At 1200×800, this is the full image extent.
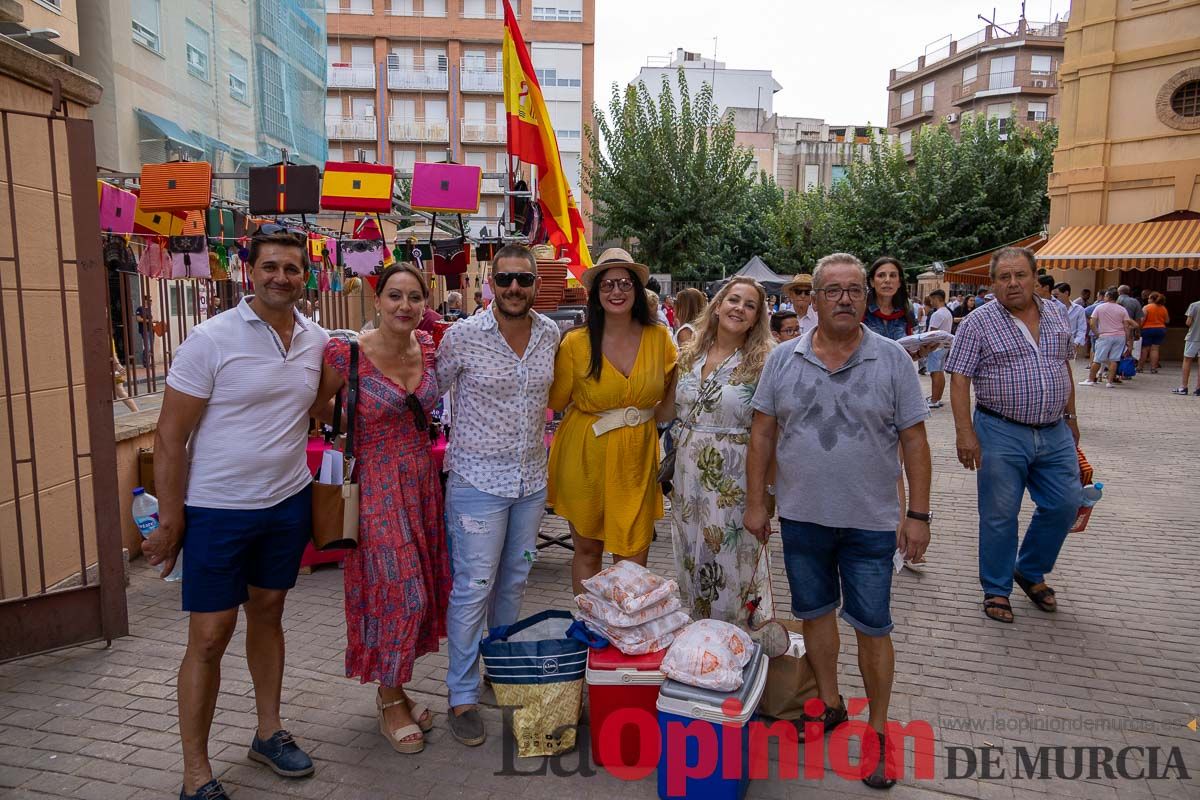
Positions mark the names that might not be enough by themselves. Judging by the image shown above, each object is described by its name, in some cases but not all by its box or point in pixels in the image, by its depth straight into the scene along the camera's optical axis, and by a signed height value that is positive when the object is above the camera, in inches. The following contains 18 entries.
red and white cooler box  115.2 -61.3
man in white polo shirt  102.7 -25.9
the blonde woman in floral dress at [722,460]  138.7 -31.6
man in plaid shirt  162.7 -26.1
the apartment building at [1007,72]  1744.6 +513.2
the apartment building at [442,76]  1579.7 +445.3
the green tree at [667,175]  863.7 +129.2
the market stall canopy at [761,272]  800.1 +17.8
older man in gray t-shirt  114.2 -25.7
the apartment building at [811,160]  2011.6 +345.1
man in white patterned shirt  127.6 -27.8
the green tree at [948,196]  1011.9 +130.7
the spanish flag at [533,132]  251.9 +52.2
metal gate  149.5 -24.9
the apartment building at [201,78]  495.5 +143.8
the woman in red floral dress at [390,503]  120.0 -35.0
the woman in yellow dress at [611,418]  138.9 -24.1
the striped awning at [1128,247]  653.9 +42.7
